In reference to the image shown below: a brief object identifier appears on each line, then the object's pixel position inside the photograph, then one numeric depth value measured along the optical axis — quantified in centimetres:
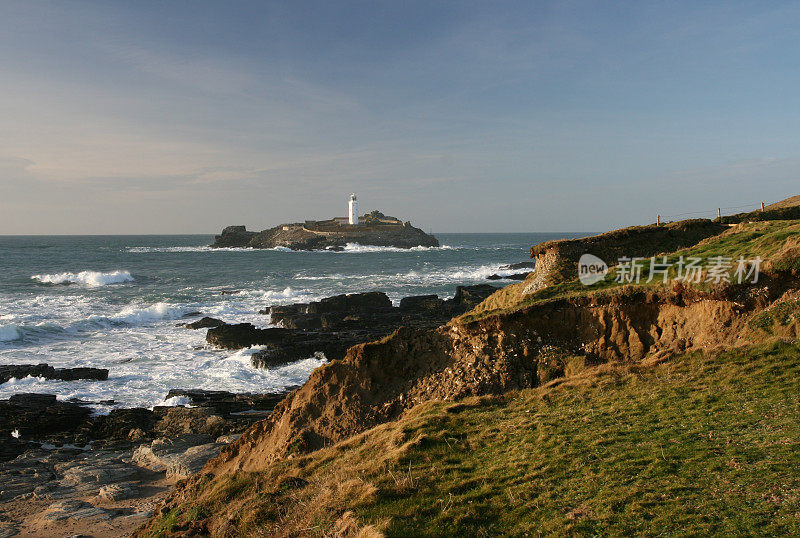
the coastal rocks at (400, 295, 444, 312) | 3878
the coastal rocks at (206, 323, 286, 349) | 2888
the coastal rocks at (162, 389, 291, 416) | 1961
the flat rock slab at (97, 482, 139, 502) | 1340
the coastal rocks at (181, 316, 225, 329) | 3514
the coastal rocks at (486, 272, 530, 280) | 6122
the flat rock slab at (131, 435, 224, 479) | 1465
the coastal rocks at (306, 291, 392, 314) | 3838
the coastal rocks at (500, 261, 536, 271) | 7551
